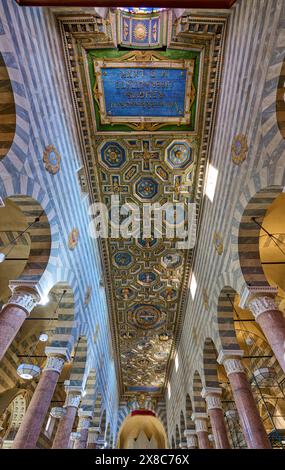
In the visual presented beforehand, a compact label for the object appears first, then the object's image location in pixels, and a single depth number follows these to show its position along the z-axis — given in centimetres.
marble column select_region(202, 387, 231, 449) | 756
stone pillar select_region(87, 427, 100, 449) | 1287
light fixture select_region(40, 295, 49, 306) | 606
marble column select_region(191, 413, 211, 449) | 1010
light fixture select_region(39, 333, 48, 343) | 809
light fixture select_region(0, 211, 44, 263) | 637
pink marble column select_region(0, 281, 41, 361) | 511
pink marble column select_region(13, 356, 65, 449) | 570
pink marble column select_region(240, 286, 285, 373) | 504
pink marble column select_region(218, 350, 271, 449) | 559
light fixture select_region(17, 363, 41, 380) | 713
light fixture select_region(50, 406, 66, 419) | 876
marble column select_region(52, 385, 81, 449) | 766
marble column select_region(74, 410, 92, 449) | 1036
